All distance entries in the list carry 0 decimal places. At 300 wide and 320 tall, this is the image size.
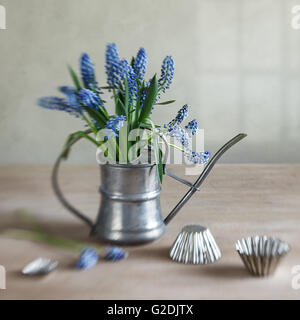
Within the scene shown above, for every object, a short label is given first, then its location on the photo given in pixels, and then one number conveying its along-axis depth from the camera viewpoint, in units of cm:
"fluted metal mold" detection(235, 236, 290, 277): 57
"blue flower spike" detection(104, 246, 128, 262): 64
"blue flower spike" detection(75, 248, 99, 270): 61
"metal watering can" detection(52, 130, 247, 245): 67
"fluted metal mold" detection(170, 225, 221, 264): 63
